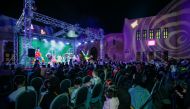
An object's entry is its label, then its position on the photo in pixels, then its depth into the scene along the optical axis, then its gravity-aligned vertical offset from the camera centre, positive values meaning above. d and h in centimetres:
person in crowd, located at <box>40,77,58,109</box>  229 -94
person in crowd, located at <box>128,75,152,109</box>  226 -93
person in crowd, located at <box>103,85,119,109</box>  208 -94
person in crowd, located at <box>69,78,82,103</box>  292 -103
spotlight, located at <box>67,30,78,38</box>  1505 +307
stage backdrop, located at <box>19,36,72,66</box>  1407 +110
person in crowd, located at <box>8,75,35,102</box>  240 -85
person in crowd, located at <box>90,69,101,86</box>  384 -98
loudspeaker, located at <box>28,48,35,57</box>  762 +19
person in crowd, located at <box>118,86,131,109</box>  215 -98
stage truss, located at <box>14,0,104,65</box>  865 +312
